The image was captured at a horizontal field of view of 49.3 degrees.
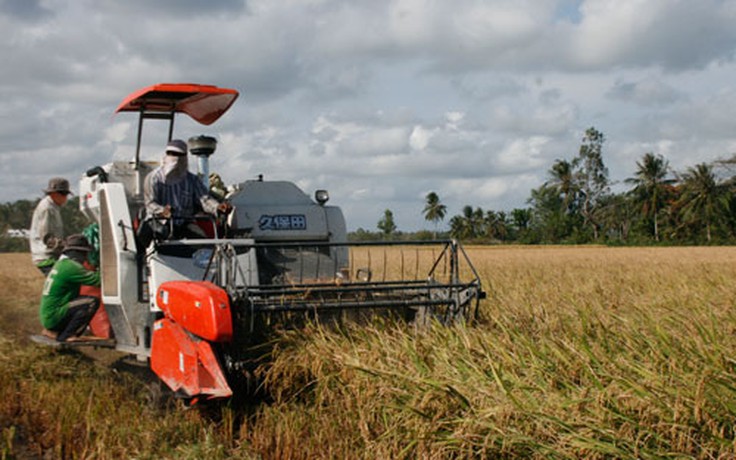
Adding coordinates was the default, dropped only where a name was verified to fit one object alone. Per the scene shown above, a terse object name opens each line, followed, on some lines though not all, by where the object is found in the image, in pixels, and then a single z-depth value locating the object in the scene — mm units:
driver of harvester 7605
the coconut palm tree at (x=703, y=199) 52406
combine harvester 5777
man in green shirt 7969
